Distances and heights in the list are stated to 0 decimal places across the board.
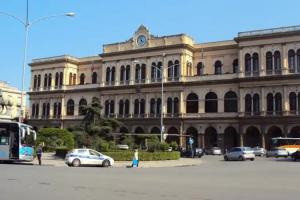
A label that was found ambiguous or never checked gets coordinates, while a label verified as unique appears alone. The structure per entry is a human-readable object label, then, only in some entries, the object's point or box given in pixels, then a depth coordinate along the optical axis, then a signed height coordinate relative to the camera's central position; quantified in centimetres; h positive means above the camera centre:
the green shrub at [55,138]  5212 -20
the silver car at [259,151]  5436 -167
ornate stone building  5734 +788
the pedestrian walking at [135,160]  3148 -171
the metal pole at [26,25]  3450 +909
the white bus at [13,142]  3216 -45
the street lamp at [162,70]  4599 +984
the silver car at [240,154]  4381 -168
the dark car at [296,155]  4309 -171
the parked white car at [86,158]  3216 -163
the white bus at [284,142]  5341 -48
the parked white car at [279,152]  5034 -172
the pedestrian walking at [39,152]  3247 -125
